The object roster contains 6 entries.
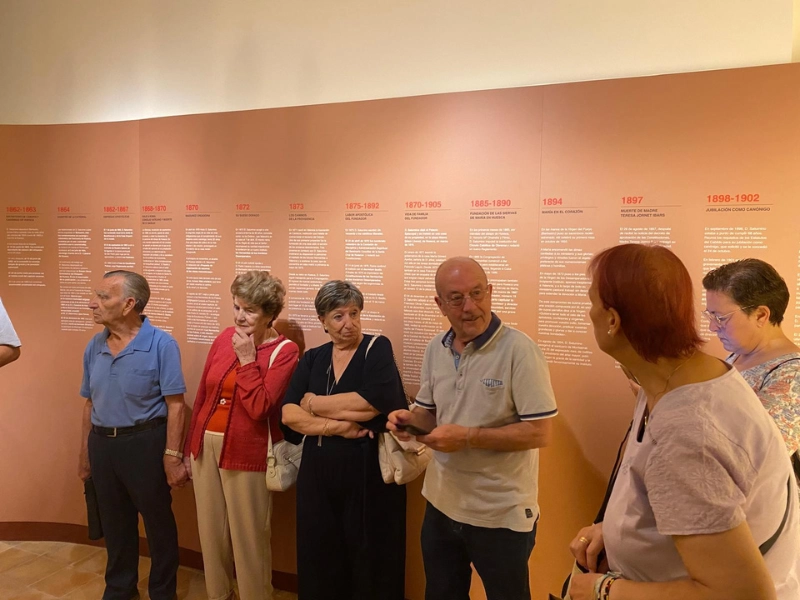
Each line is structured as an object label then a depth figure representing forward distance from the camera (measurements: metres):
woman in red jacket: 2.58
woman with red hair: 0.88
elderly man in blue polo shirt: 2.73
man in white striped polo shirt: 1.89
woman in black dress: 2.33
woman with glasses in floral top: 1.73
